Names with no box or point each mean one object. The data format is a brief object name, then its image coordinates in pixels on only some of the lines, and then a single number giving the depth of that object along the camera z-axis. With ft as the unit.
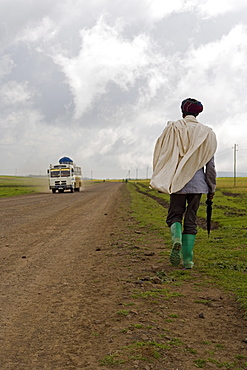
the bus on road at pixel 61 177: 138.72
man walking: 18.97
